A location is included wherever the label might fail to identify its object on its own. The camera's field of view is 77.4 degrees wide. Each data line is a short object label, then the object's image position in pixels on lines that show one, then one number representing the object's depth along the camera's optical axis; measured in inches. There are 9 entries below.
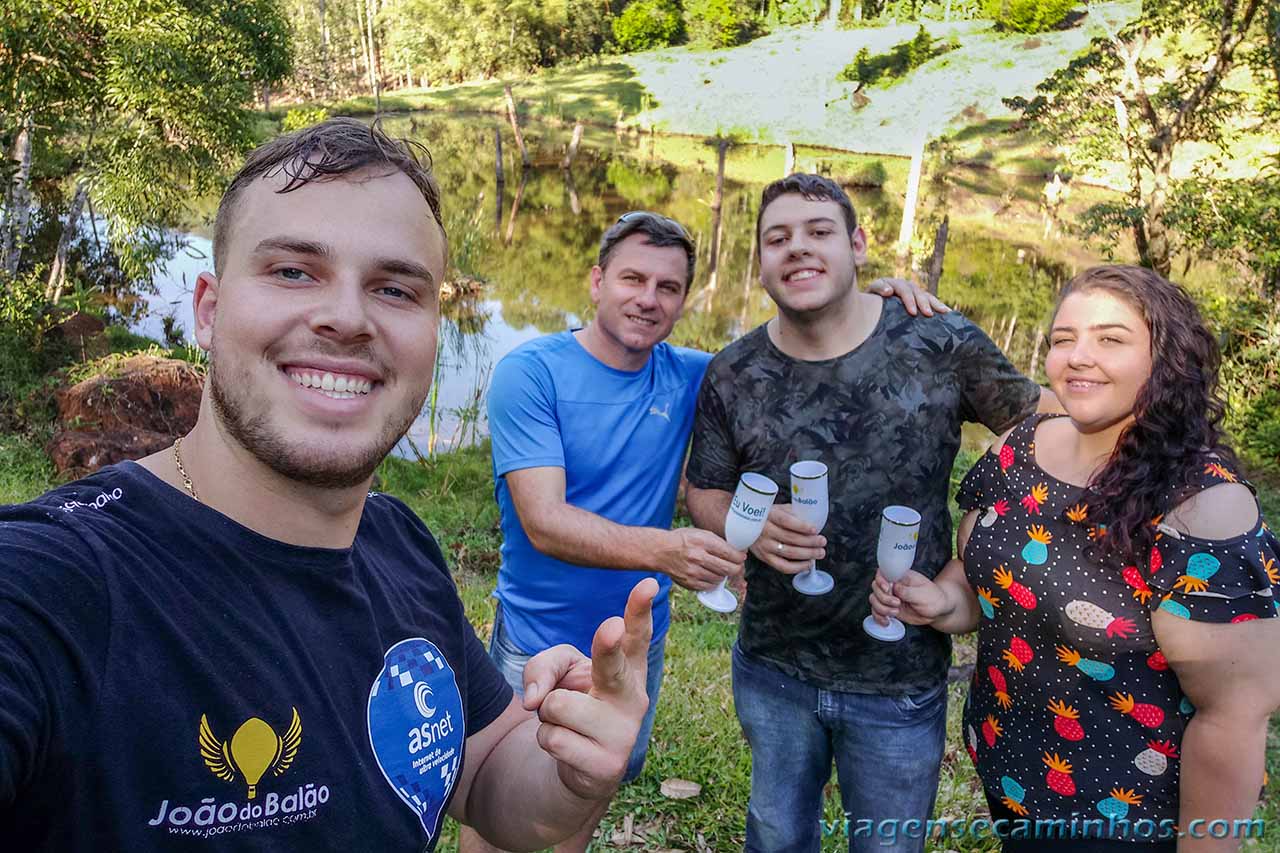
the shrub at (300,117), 402.6
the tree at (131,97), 323.6
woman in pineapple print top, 68.3
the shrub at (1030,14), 1428.4
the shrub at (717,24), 2009.1
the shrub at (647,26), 2032.5
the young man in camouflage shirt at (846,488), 98.1
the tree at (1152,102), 446.3
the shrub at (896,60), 1615.4
